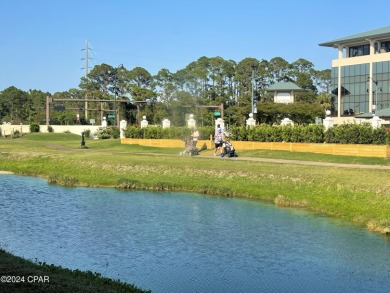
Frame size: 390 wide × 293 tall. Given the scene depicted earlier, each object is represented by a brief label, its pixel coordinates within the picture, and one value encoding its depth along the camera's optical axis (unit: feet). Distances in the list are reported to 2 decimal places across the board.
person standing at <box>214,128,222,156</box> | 128.16
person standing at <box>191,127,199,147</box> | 135.83
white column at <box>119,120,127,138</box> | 195.47
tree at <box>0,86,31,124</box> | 463.42
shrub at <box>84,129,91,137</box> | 264.11
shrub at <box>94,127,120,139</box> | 225.97
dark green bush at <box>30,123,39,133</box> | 283.55
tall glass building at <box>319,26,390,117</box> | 272.10
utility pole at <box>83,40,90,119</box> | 491.72
